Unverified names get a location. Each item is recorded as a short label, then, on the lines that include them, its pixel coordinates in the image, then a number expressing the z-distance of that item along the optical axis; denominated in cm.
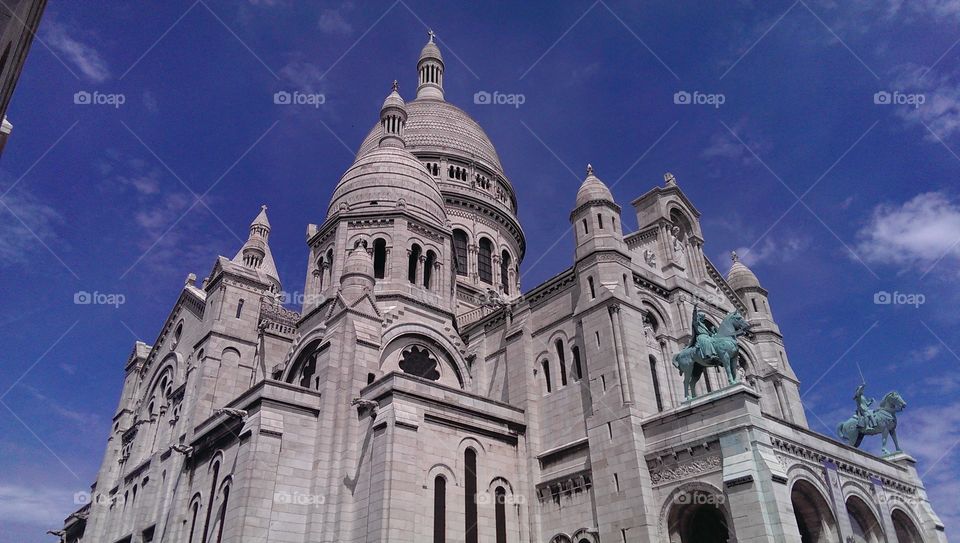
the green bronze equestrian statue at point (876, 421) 3064
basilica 2341
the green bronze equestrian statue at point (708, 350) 2430
